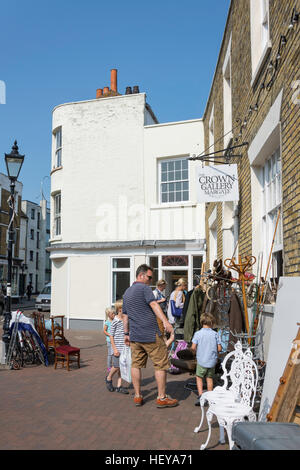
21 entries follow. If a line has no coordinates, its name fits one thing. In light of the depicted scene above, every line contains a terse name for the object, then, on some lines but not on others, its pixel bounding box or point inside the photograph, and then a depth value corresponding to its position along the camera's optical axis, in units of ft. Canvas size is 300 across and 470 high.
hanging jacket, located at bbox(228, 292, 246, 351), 19.30
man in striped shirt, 19.11
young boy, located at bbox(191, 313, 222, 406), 18.90
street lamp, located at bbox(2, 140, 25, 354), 30.86
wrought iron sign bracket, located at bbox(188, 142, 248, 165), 24.93
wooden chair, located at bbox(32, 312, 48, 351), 30.07
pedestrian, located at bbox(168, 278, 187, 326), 32.55
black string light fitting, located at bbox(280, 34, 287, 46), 16.59
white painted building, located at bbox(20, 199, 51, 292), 166.91
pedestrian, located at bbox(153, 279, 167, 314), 35.79
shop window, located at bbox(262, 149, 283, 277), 19.98
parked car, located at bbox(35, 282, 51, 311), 77.36
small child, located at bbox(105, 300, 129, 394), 22.30
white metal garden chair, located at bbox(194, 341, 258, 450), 13.03
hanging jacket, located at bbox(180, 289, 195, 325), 26.03
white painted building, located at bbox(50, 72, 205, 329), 50.80
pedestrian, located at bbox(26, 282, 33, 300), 130.11
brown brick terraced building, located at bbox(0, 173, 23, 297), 131.23
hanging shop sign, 25.90
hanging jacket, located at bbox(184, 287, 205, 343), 23.71
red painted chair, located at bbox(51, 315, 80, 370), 27.69
